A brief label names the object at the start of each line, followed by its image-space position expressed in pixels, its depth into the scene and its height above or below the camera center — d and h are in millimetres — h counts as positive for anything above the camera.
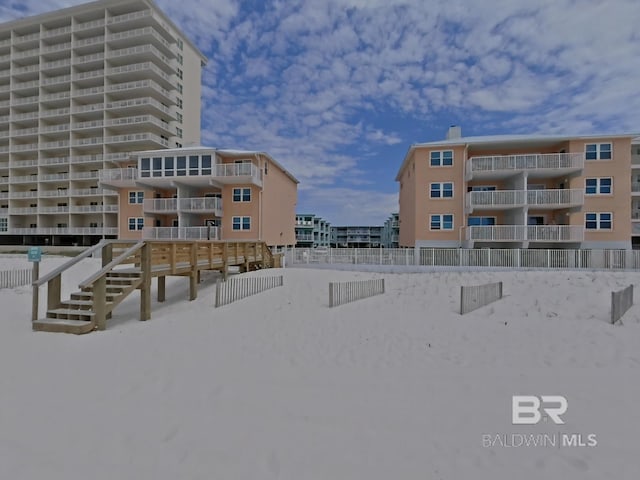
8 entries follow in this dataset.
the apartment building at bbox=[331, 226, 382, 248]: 108750 +2682
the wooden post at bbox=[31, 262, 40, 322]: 9627 -2114
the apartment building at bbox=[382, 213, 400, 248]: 81250 +3388
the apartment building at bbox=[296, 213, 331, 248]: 79250 +3211
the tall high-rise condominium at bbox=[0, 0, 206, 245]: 43281 +19925
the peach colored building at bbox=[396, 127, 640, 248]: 23266 +4192
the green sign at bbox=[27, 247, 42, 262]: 12828 -627
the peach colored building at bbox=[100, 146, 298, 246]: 27344 +4845
